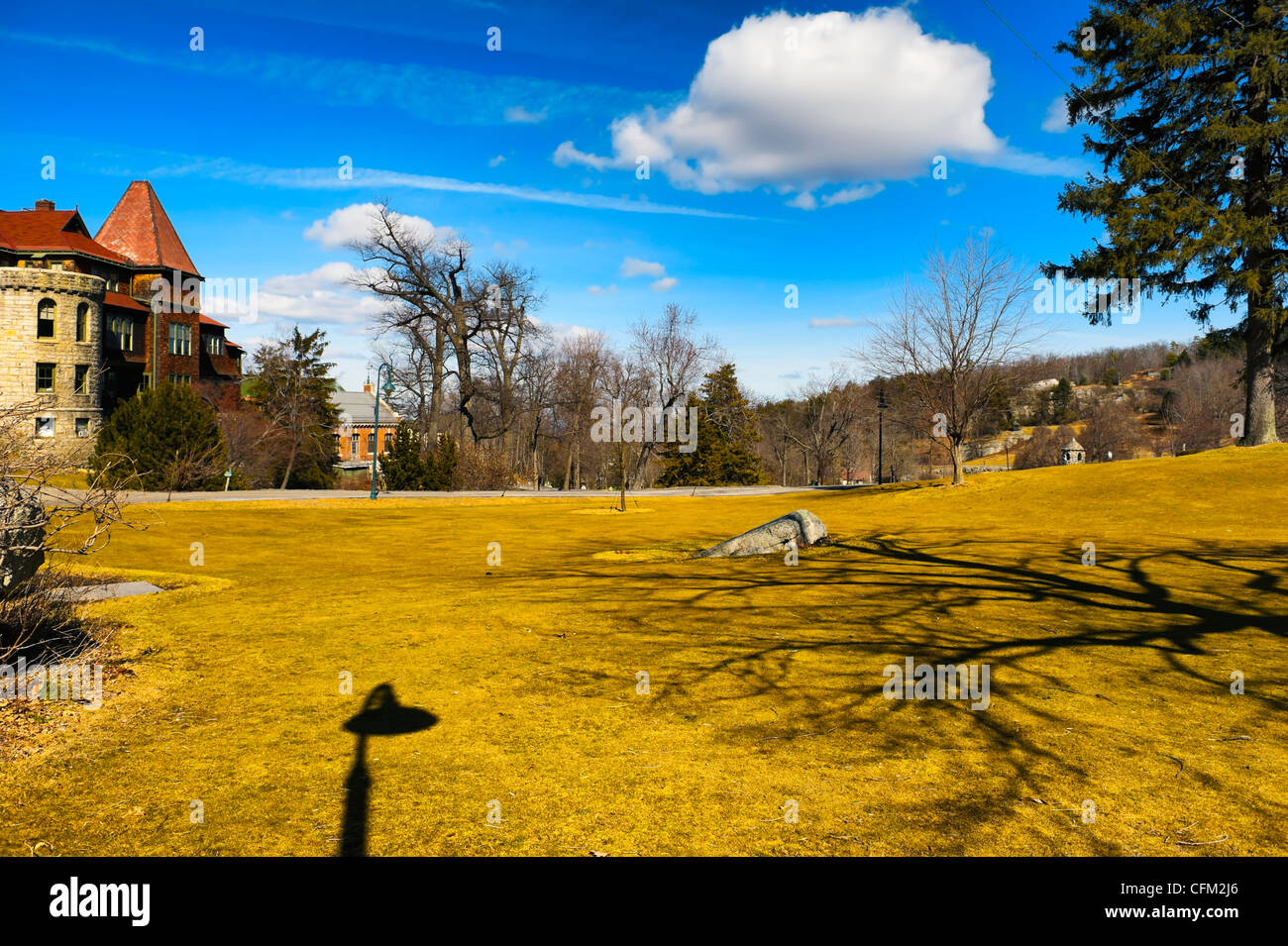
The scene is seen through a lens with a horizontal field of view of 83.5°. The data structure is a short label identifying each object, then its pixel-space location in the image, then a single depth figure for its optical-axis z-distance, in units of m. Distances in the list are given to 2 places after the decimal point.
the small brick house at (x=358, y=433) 86.12
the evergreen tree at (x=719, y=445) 60.12
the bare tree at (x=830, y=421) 70.12
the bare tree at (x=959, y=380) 33.34
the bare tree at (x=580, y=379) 62.84
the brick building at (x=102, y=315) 37.84
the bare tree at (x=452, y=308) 50.16
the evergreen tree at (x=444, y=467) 42.78
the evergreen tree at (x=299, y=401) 47.56
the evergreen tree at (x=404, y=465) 42.28
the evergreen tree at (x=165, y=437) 32.50
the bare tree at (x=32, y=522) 5.84
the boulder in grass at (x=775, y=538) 15.77
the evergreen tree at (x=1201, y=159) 26.67
